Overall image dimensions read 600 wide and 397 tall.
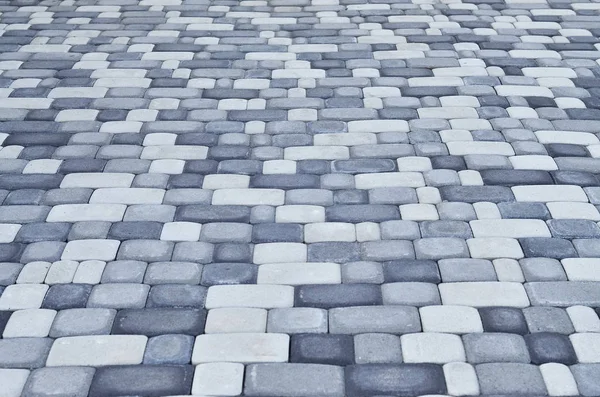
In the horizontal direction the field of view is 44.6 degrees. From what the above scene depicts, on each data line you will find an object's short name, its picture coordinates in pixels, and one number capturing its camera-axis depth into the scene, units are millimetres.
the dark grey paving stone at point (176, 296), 2936
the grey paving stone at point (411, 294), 2932
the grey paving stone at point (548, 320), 2792
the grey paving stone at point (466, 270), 3063
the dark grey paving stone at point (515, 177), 3740
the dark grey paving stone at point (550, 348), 2648
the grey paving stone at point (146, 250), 3208
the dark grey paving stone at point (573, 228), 3342
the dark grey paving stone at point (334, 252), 3193
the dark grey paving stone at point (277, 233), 3330
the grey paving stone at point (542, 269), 3068
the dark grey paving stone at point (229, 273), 3062
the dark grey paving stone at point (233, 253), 3197
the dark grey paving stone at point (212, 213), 3475
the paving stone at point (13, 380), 2525
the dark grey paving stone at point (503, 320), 2789
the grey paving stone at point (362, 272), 3057
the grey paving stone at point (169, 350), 2654
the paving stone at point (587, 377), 2514
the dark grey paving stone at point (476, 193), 3607
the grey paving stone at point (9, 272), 3072
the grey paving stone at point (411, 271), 3061
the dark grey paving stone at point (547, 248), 3207
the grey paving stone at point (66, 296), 2928
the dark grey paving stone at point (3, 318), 2826
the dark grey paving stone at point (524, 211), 3473
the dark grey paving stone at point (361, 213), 3465
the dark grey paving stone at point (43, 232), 3338
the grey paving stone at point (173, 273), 3064
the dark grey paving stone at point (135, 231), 3350
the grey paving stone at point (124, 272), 3070
